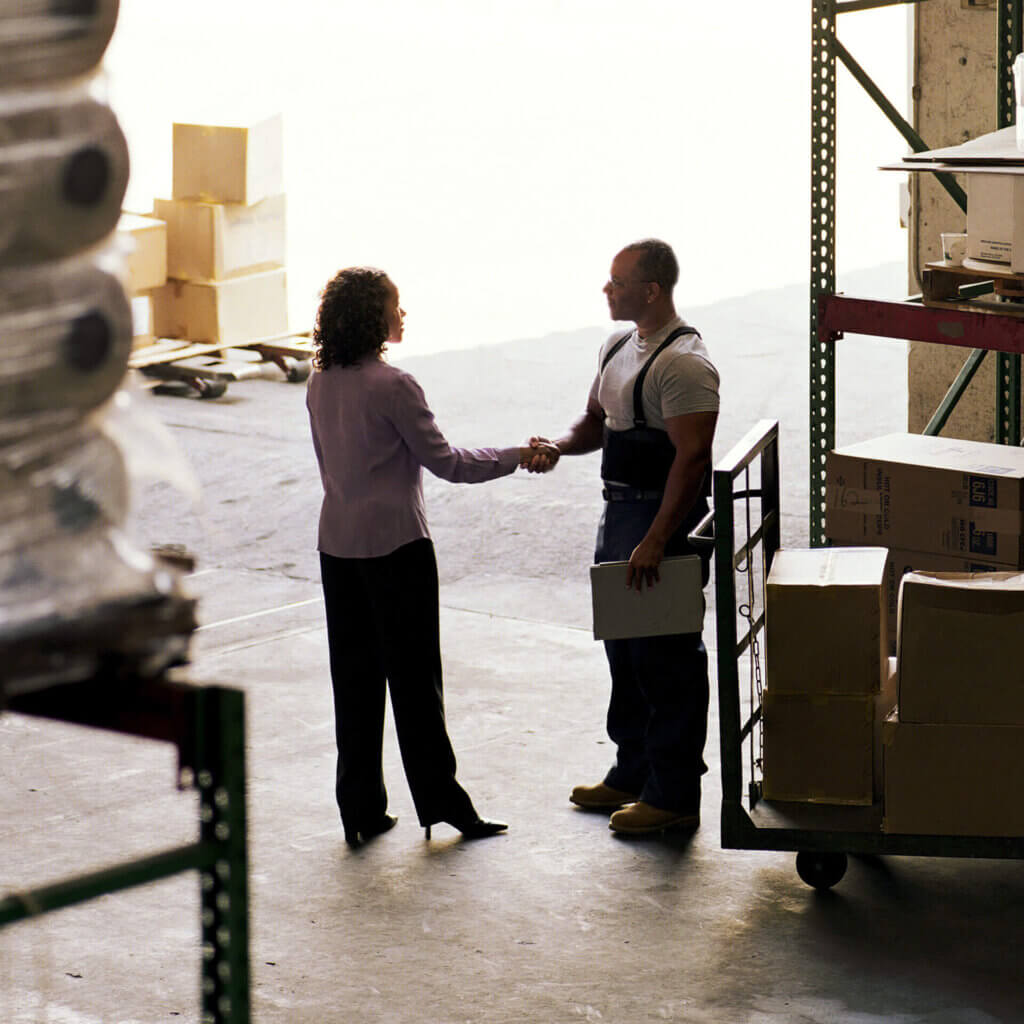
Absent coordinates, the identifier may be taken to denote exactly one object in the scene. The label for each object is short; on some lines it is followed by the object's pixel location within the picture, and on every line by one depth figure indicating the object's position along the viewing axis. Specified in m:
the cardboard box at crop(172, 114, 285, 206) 20.45
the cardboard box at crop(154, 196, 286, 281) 20.60
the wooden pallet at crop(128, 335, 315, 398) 21.39
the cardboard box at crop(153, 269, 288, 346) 21.28
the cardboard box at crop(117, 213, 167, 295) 20.24
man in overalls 9.21
